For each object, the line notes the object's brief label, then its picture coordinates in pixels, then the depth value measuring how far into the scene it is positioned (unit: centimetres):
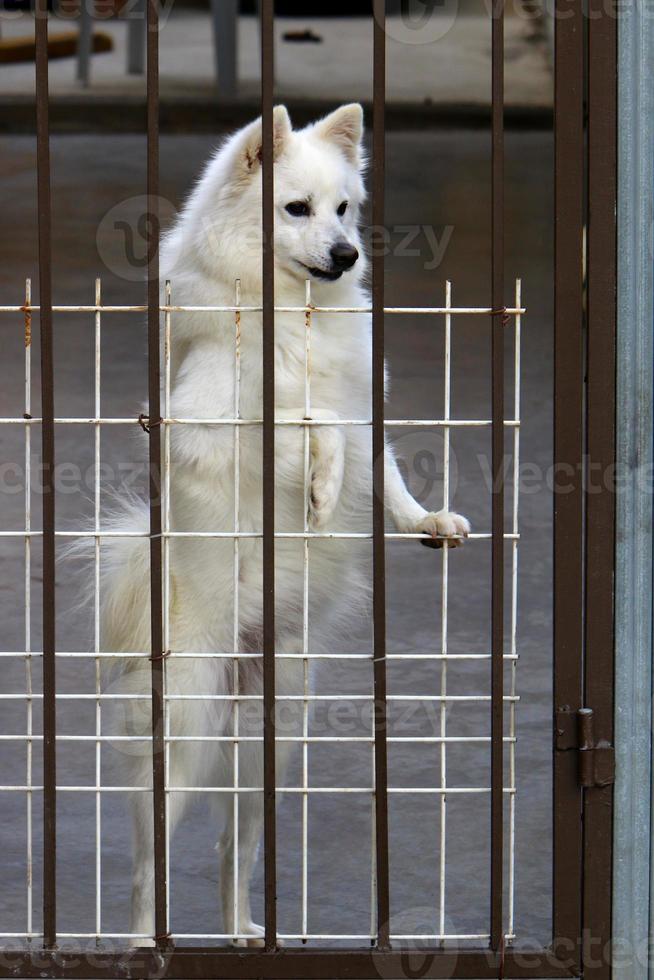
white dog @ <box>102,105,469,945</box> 569
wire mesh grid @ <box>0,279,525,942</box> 471
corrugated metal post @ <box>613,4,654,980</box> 448
